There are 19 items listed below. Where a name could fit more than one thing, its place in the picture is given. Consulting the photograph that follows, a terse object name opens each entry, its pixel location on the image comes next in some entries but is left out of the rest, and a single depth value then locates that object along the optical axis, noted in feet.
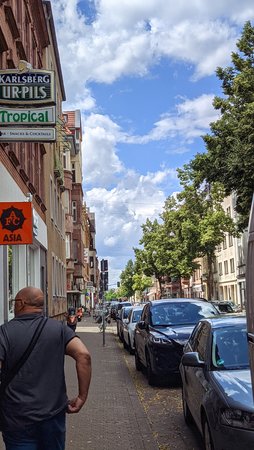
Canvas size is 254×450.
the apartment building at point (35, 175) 42.37
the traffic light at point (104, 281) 86.17
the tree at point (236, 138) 77.71
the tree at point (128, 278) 460.55
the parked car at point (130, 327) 62.94
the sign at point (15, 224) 29.76
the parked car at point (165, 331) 36.29
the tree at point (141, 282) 375.66
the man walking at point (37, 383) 12.30
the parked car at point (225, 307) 82.28
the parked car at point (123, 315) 82.05
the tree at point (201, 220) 165.68
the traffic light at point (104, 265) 85.71
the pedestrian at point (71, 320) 78.74
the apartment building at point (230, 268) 201.00
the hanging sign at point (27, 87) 28.66
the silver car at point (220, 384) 16.12
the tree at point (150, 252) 232.94
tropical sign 28.58
